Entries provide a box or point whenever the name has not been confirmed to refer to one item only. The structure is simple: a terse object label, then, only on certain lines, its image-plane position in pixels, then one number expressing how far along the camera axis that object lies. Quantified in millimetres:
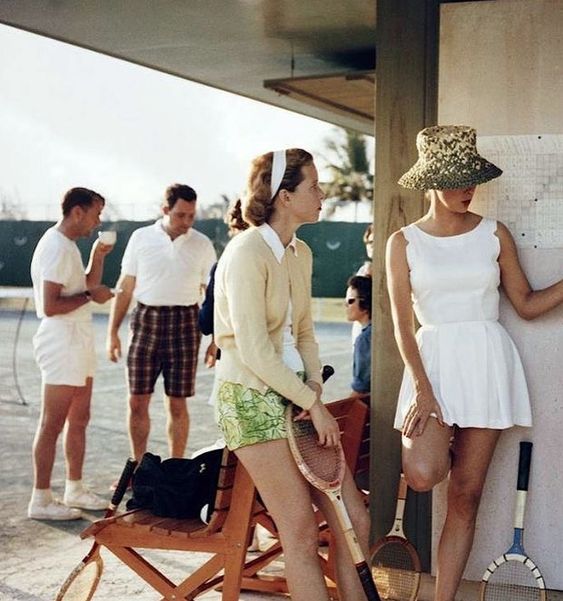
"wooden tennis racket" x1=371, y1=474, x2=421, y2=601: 4367
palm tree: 33875
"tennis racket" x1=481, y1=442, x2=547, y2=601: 4094
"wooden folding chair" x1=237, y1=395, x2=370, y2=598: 4465
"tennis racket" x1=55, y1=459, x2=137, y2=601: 4023
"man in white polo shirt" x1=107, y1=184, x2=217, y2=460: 6473
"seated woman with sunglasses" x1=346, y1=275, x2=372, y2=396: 5227
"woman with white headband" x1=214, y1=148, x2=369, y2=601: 3570
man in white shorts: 5793
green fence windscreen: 19844
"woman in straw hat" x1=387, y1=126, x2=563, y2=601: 4004
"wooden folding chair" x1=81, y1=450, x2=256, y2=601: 3846
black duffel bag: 4020
